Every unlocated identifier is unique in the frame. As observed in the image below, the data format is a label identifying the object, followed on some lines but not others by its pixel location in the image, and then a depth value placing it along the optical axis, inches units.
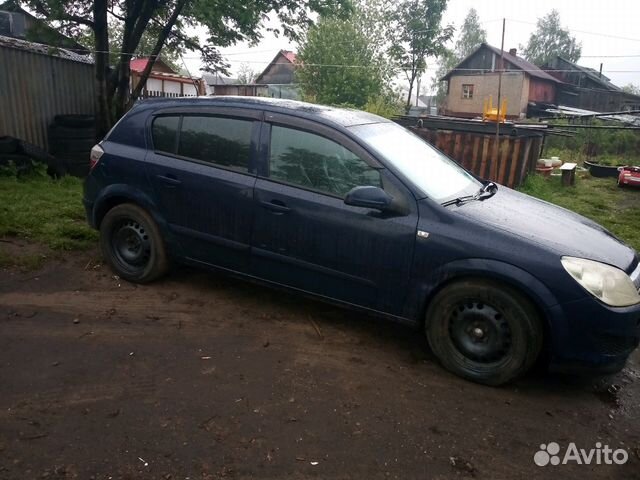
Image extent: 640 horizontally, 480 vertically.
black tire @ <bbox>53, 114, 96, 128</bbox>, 361.7
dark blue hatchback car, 116.2
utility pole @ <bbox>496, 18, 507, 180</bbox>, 340.6
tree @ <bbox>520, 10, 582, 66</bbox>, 2203.5
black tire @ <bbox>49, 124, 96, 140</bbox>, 350.0
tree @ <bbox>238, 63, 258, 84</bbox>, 2116.9
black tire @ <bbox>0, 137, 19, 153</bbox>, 310.6
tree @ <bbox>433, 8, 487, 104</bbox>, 2208.4
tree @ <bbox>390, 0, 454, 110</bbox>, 1254.3
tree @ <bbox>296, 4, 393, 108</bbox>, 1107.3
